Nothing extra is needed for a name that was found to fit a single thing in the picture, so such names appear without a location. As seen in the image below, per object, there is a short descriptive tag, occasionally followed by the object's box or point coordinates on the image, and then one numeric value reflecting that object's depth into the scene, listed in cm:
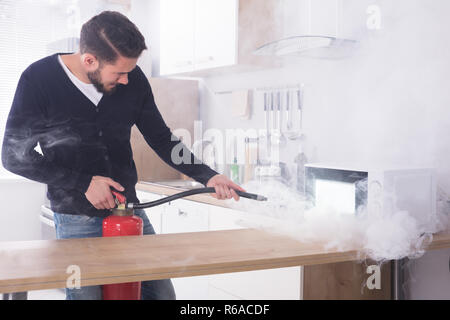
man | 129
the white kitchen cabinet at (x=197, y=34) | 218
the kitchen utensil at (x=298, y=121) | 208
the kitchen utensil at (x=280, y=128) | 216
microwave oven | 133
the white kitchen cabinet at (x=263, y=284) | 151
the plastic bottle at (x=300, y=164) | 204
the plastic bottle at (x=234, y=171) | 223
